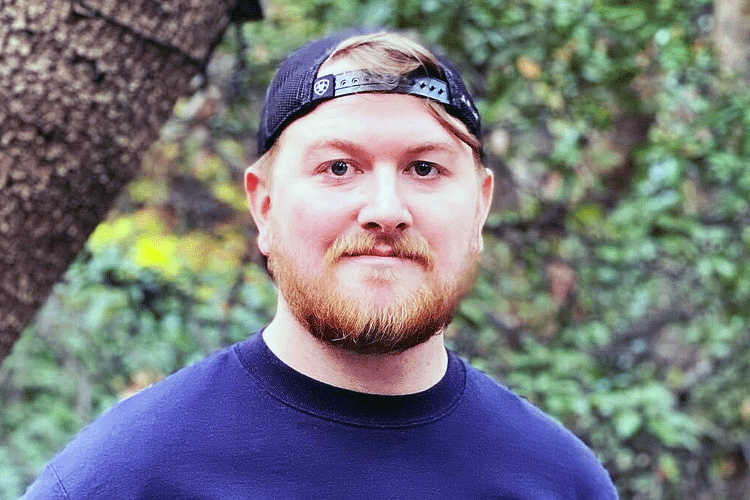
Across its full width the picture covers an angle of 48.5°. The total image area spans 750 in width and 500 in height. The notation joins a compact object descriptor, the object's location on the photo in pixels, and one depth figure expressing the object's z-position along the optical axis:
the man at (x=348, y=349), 1.55
